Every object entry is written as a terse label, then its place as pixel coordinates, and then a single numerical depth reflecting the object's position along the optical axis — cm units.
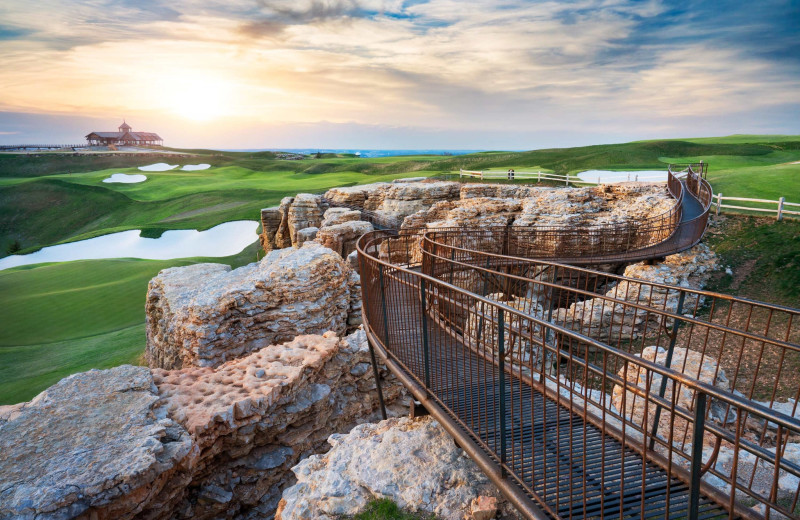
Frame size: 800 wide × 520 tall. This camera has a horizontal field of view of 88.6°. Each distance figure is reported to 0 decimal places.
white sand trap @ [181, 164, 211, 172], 7486
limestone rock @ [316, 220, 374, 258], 2112
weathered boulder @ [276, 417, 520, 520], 438
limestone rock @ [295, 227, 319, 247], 2575
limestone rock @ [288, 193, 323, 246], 2845
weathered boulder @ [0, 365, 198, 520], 484
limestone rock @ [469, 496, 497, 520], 401
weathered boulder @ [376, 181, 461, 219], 2722
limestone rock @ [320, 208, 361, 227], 2416
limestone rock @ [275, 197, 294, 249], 3012
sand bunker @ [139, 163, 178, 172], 7476
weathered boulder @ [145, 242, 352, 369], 1012
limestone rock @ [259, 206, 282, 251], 3052
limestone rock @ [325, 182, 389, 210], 2979
